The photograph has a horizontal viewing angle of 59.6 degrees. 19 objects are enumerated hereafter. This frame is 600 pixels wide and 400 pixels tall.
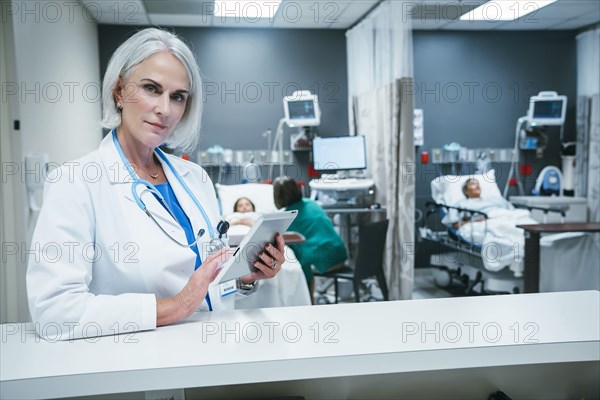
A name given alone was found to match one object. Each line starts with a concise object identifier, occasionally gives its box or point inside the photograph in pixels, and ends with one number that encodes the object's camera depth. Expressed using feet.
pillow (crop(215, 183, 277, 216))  16.83
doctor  3.57
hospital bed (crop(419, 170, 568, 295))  14.02
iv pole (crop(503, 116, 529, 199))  19.71
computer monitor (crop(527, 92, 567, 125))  18.58
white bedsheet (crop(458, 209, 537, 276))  13.70
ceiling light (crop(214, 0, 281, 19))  16.10
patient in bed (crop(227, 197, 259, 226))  14.72
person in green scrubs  12.49
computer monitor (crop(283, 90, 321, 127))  17.46
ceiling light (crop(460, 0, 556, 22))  16.49
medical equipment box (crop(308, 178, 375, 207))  16.31
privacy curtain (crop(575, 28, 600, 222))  18.26
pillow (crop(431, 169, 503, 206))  17.51
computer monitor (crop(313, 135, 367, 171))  16.83
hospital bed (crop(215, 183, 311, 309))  10.75
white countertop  2.92
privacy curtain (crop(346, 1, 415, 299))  14.07
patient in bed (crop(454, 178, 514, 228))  16.91
